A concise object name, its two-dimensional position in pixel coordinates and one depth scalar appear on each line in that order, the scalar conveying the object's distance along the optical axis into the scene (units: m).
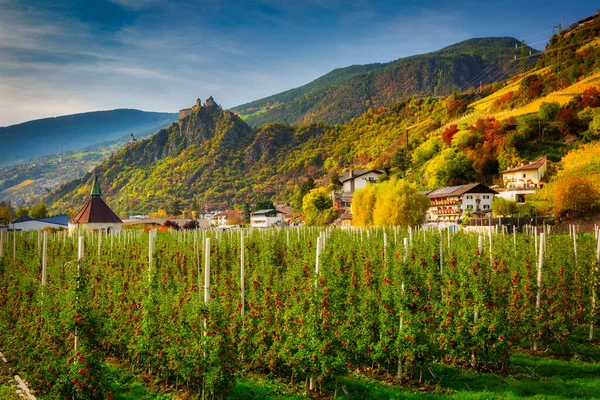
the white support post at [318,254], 10.48
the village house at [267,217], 96.75
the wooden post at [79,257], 8.93
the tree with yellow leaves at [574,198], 44.00
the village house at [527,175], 56.12
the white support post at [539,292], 12.23
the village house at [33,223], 75.75
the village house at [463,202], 56.47
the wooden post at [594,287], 13.03
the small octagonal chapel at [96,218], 46.50
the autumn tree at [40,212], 99.31
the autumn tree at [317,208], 68.69
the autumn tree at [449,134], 77.69
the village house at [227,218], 109.79
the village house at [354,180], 82.44
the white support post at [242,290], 11.90
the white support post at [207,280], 8.99
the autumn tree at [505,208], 48.54
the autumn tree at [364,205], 45.84
